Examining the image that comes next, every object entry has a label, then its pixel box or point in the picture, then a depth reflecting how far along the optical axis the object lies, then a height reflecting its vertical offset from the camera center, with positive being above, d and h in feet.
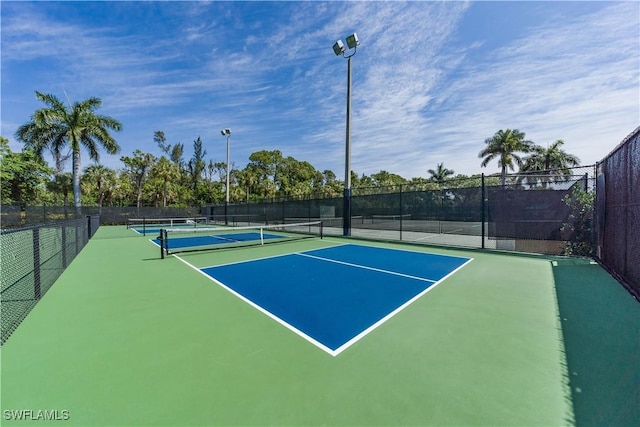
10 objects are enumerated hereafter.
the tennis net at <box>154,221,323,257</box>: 36.47 -5.36
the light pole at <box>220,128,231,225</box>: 77.41 +20.66
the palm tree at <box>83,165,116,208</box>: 119.03 +12.79
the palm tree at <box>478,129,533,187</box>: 106.01 +22.66
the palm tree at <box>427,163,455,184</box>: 150.41 +17.73
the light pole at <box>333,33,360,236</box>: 46.30 +7.67
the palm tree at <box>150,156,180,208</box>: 128.77 +16.04
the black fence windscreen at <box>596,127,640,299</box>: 16.34 -0.46
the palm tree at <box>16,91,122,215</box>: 67.67 +19.67
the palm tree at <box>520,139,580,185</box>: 112.57 +19.30
